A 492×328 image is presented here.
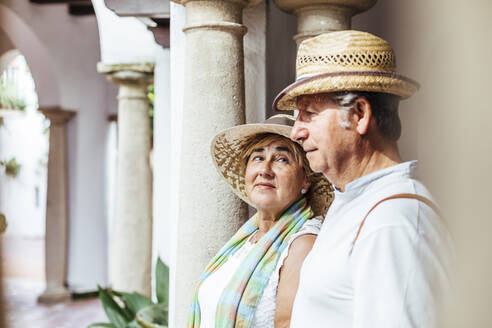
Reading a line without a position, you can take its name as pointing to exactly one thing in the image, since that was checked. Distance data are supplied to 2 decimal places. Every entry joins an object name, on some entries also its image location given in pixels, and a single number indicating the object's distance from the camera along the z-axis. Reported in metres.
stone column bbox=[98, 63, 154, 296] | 7.32
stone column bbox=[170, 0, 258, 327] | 2.92
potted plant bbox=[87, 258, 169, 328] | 5.62
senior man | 1.36
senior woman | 2.33
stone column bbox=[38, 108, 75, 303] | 11.32
